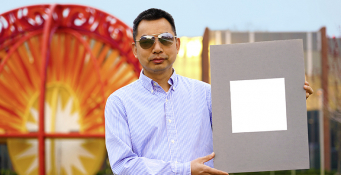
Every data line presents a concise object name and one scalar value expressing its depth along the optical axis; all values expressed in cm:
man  139
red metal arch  560
